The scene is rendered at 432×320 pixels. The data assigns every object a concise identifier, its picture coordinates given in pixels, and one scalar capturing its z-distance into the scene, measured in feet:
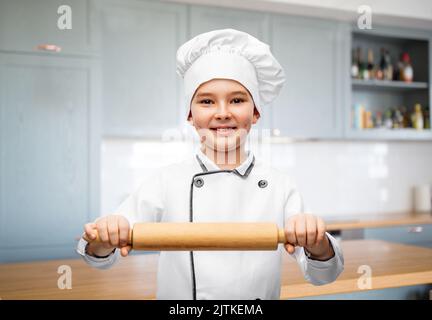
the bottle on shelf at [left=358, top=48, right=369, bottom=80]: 9.40
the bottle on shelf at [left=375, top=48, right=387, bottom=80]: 9.75
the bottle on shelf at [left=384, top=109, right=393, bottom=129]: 9.61
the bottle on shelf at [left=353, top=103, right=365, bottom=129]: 9.29
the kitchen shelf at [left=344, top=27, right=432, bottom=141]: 9.13
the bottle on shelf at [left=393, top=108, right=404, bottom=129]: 9.88
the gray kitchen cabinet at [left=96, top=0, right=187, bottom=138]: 7.29
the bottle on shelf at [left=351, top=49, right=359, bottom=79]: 9.30
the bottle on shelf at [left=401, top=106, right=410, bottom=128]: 9.96
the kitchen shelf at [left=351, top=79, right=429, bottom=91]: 9.14
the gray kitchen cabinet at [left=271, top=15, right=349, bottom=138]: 8.29
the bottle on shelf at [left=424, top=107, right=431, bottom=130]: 9.78
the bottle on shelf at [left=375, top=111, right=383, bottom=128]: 9.71
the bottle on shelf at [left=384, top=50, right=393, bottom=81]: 9.75
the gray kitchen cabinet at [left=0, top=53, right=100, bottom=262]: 6.49
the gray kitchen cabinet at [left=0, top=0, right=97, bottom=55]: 6.59
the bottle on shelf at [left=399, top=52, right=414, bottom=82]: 9.74
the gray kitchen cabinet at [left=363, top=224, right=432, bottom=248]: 7.93
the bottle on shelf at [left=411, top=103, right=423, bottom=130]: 9.66
